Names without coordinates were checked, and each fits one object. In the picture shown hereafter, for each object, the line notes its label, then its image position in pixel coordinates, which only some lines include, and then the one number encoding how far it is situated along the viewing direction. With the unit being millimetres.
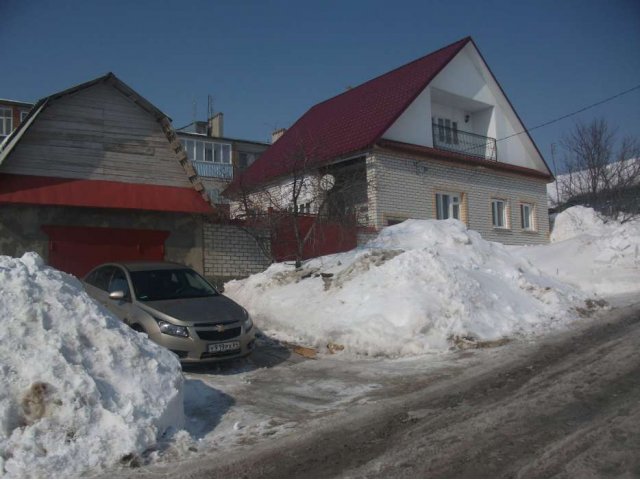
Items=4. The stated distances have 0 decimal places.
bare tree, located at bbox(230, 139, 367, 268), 14719
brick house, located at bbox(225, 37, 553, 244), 19312
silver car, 7781
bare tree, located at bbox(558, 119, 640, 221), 28562
